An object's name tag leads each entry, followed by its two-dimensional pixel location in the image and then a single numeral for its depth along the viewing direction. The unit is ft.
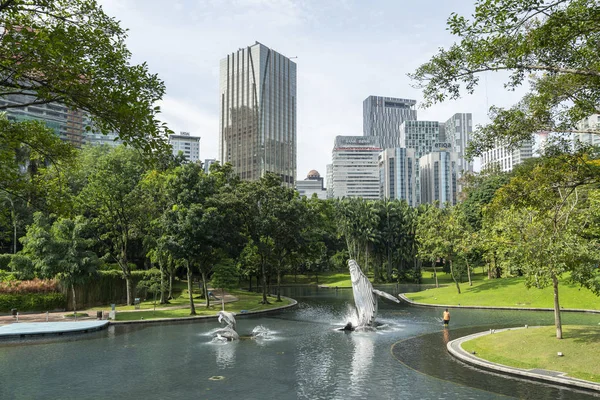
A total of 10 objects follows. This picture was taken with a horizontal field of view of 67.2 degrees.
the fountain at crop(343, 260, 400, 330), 107.76
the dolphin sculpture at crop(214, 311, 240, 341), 97.46
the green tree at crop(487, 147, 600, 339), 53.93
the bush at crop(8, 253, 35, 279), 138.31
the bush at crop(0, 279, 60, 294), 131.93
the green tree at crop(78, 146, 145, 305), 151.43
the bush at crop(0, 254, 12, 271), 155.84
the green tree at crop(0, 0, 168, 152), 32.94
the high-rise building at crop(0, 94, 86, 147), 466.70
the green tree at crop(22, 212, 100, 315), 129.80
